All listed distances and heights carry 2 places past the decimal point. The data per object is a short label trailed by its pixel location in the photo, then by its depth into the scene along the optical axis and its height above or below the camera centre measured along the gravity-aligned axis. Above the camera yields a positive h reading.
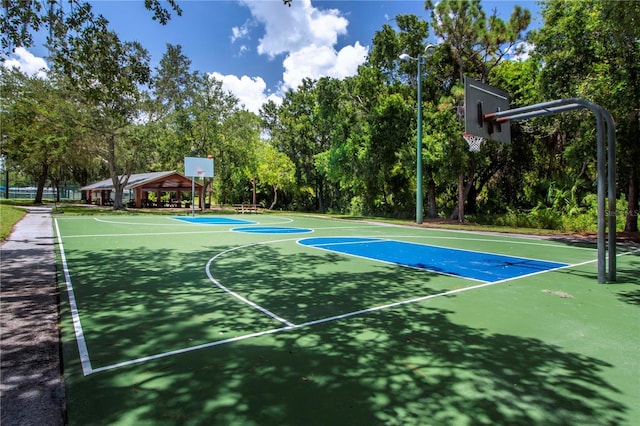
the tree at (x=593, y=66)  11.41 +4.55
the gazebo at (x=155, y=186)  35.12 +2.17
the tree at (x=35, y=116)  26.67 +6.46
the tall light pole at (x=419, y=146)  17.95 +2.95
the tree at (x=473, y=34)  18.47 +8.73
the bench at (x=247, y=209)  34.38 -0.15
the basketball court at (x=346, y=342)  2.76 -1.41
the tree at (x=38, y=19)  7.25 +3.70
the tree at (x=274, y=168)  36.53 +3.85
